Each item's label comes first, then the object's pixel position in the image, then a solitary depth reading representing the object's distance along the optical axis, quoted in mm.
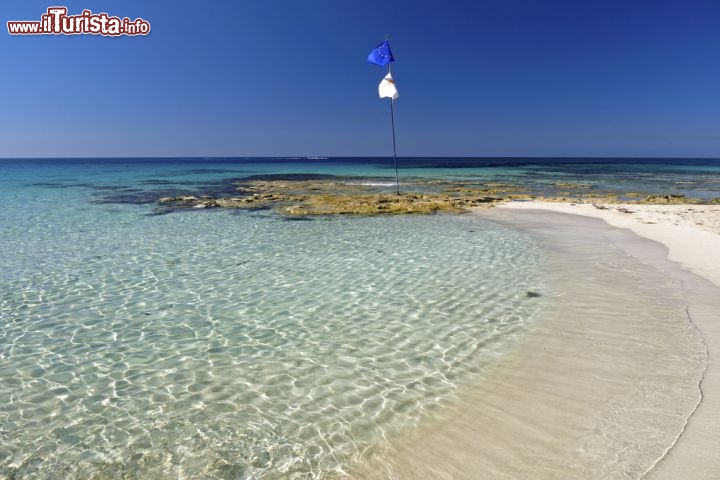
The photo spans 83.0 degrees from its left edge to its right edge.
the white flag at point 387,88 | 26703
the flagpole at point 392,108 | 28097
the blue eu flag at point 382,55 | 27453
